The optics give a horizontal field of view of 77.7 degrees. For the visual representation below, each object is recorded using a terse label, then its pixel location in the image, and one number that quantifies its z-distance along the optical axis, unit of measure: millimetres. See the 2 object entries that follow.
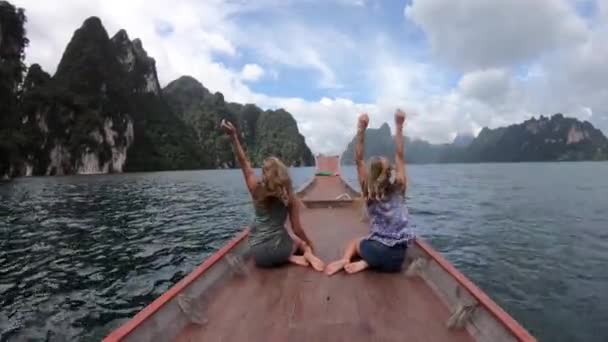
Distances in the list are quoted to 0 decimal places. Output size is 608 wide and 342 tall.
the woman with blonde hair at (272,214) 4207
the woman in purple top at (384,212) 4176
